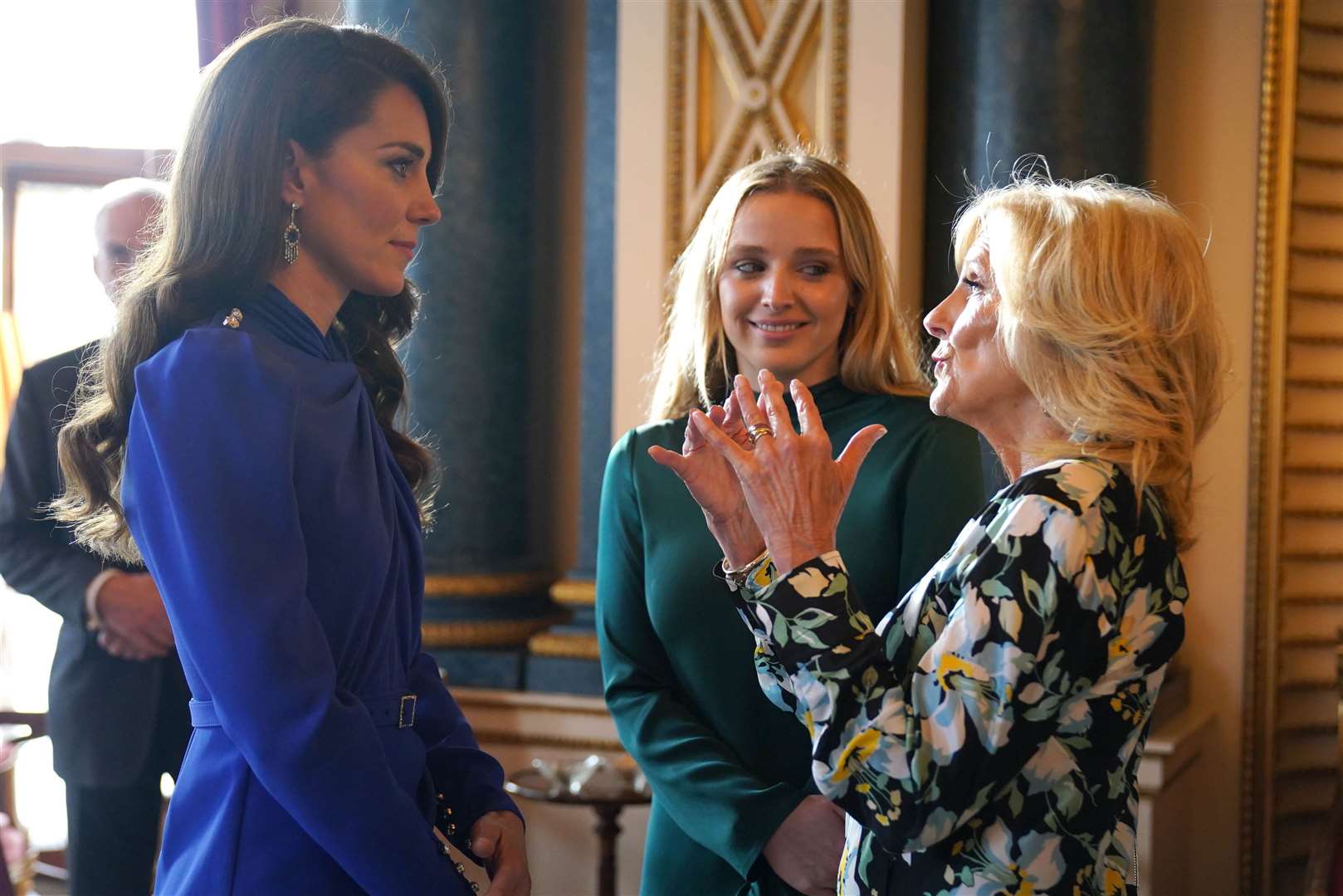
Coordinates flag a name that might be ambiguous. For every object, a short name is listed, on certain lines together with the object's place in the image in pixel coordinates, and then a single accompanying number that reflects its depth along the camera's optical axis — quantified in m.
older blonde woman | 1.22
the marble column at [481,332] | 3.94
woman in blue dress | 1.28
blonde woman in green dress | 1.74
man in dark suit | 2.49
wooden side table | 3.17
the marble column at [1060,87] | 3.48
